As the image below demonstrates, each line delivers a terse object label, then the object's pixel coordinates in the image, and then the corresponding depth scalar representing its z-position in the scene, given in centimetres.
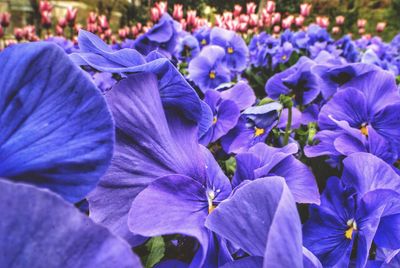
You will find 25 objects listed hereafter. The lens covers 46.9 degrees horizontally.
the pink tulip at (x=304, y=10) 427
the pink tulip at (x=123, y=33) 312
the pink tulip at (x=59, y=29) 353
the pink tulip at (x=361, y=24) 454
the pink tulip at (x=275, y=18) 382
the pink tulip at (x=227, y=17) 314
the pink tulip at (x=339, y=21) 450
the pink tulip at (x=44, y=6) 353
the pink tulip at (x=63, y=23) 345
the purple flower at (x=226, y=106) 61
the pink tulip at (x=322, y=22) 385
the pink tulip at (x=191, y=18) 285
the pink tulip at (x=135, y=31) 307
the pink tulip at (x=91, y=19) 341
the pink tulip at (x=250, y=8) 353
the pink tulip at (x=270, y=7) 373
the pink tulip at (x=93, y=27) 324
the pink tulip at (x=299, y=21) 381
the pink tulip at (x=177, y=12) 274
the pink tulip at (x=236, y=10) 343
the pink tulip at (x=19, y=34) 328
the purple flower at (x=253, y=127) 59
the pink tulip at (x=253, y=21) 338
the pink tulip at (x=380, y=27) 460
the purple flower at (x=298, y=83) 81
